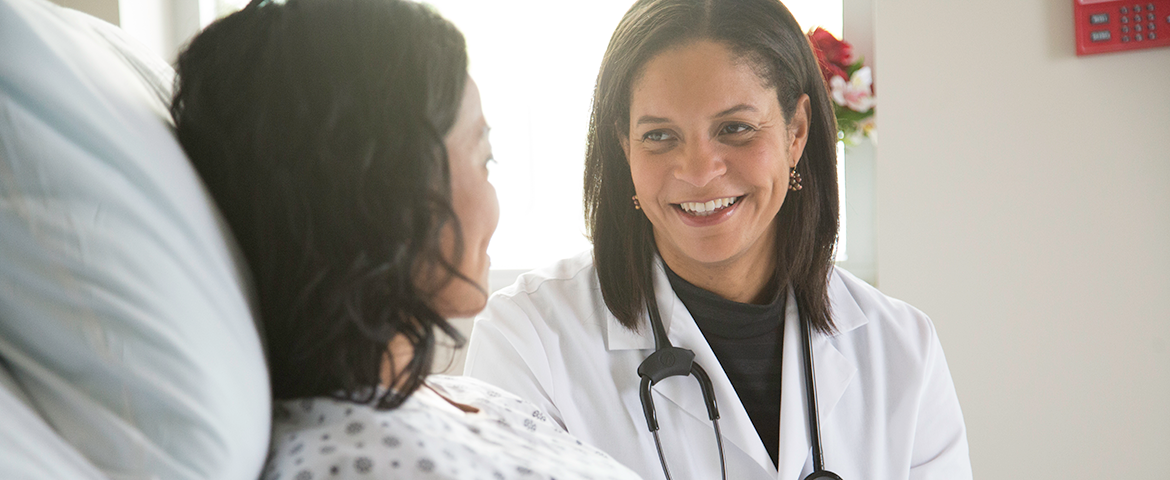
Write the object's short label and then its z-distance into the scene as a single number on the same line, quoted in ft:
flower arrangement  6.68
